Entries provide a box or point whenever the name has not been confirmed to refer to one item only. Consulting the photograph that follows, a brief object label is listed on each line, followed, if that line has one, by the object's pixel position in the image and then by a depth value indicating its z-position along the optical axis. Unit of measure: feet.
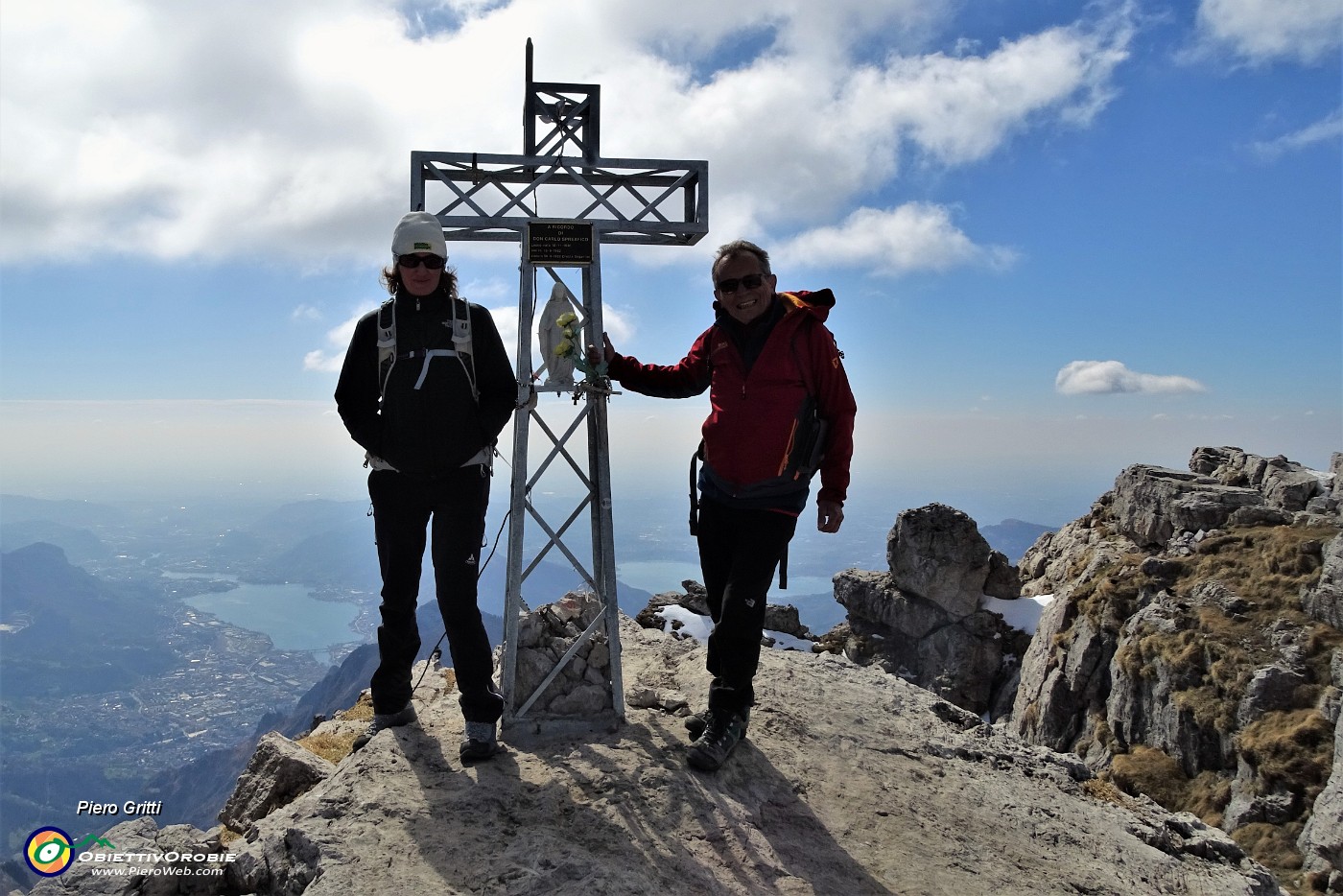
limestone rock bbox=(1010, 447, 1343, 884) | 60.75
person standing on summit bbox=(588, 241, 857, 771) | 17.80
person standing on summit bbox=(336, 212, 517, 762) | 17.65
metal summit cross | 20.47
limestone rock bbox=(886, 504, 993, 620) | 102.99
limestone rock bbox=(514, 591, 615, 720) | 21.09
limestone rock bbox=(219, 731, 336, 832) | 20.01
